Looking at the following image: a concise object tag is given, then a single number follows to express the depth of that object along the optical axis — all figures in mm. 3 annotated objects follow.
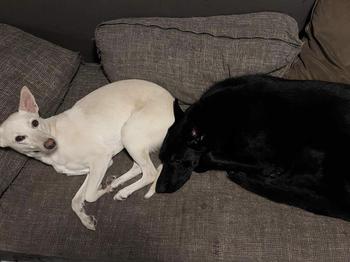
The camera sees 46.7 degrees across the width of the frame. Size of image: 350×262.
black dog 1546
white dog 1695
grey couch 1519
